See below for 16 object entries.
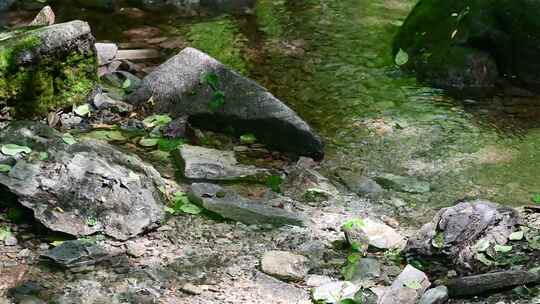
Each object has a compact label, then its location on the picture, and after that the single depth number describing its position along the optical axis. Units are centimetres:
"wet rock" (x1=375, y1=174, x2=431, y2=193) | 975
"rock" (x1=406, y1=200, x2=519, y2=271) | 761
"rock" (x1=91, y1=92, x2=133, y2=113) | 1144
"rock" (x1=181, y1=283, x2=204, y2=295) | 717
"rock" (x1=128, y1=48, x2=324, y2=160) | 1049
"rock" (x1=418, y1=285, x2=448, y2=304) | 683
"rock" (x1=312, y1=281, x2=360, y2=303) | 707
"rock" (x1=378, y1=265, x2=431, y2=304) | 691
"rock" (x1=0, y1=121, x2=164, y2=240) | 789
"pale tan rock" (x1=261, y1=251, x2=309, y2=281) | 752
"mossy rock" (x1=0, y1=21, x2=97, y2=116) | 1026
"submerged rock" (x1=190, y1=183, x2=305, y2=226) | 856
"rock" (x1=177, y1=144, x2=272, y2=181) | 958
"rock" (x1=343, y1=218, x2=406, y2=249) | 816
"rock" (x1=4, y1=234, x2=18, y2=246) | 761
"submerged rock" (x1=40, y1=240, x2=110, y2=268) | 730
